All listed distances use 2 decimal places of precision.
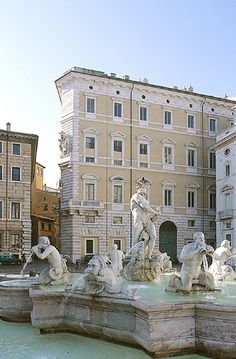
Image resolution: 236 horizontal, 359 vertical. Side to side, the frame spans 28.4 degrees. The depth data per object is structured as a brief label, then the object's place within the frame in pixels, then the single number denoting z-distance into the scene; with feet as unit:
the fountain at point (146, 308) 20.04
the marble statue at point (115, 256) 33.42
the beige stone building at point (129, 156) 123.54
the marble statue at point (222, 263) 37.56
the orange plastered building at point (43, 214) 176.86
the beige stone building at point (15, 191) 125.59
